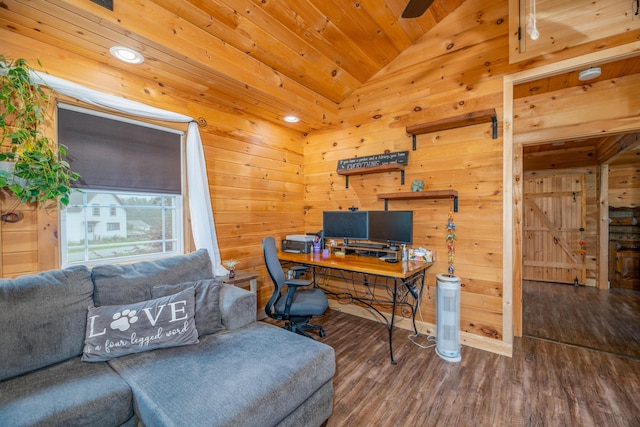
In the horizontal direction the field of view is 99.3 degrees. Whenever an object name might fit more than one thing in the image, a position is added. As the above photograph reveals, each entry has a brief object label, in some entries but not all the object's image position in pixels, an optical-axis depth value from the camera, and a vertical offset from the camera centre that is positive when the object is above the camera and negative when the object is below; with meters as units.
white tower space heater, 2.42 -0.96
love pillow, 1.56 -0.70
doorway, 2.17 +0.32
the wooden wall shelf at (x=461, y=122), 2.44 +0.87
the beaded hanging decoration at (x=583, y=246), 4.65 -0.56
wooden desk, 2.39 -0.52
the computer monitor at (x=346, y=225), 3.15 -0.15
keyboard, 3.03 -0.38
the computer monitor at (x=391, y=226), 2.78 -0.15
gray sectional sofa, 1.19 -0.82
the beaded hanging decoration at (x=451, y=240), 2.74 -0.28
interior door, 4.70 -0.28
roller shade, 2.06 +0.50
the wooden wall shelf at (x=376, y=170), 3.00 +0.50
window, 2.09 +0.18
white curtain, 2.63 +0.17
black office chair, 2.37 -0.81
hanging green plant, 1.70 +0.45
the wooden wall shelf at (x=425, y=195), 2.65 +0.18
